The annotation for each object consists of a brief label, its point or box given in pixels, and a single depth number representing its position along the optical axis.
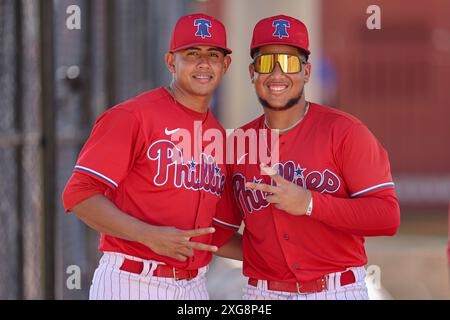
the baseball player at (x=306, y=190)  5.43
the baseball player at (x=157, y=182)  5.41
